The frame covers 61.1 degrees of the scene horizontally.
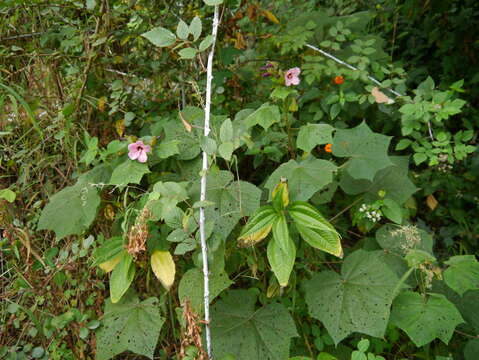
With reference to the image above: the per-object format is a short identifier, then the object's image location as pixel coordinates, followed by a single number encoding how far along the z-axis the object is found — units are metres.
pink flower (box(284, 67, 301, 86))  1.62
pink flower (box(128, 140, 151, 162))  1.52
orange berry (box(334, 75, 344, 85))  2.06
